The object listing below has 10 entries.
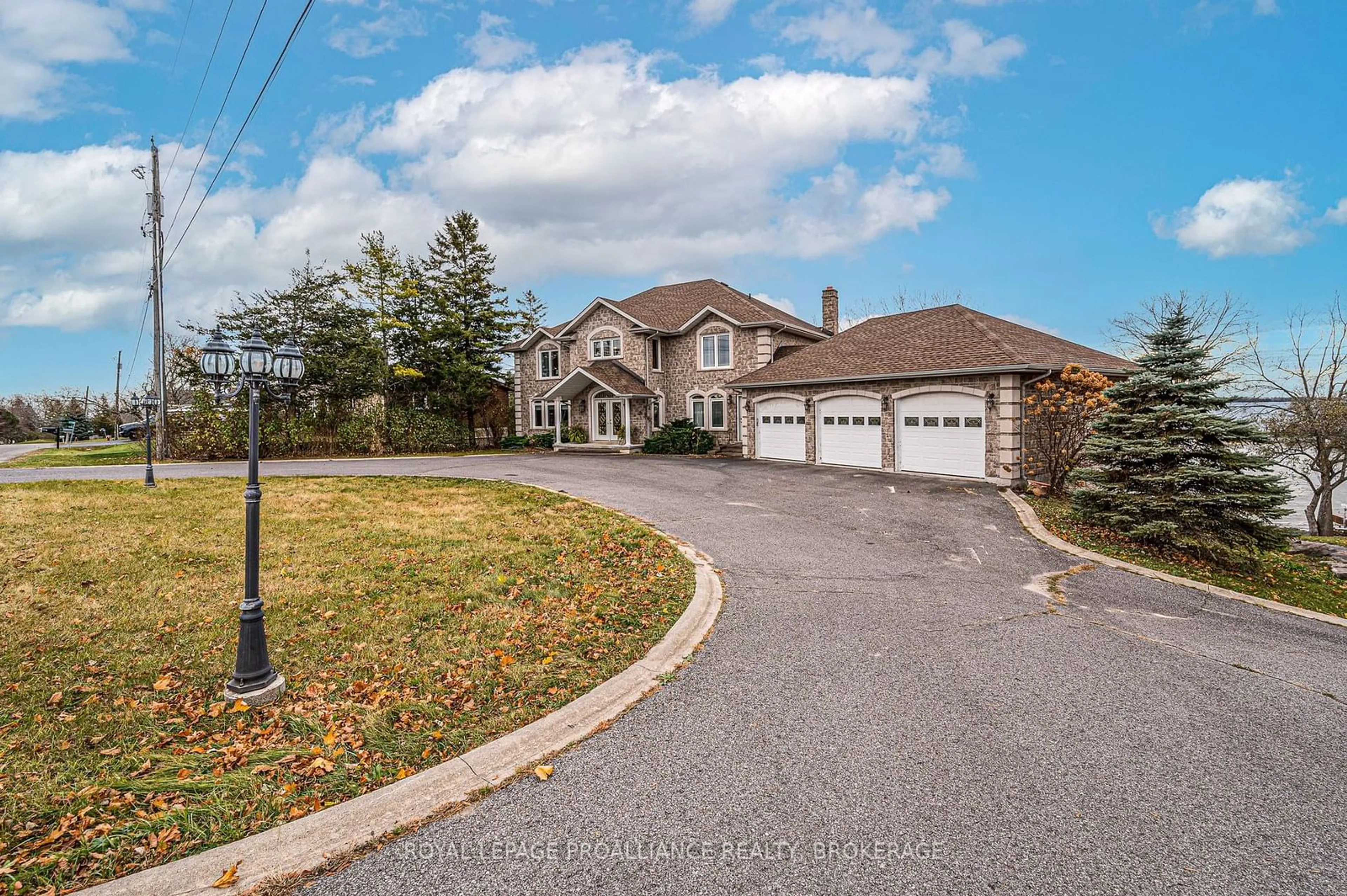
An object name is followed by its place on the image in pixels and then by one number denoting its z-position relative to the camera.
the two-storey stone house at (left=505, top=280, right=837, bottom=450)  25.36
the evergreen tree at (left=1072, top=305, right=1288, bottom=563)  8.88
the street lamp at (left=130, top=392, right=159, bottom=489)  14.59
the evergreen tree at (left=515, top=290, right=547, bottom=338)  32.53
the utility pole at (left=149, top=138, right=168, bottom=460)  20.92
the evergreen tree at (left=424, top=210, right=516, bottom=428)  29.70
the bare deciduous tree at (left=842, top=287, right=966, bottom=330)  40.75
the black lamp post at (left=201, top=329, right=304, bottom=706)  4.46
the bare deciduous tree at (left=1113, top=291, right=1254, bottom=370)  20.56
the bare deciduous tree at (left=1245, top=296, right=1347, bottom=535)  20.88
